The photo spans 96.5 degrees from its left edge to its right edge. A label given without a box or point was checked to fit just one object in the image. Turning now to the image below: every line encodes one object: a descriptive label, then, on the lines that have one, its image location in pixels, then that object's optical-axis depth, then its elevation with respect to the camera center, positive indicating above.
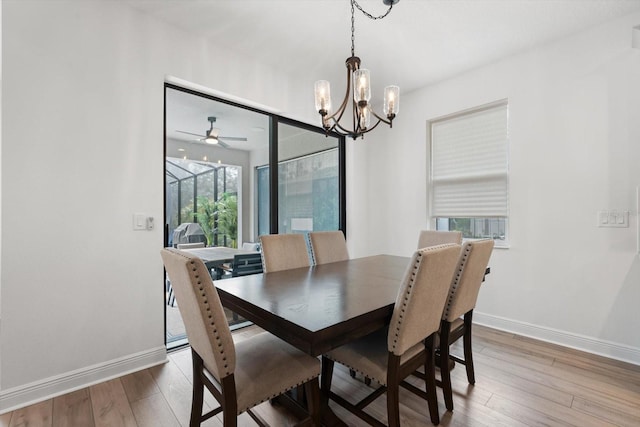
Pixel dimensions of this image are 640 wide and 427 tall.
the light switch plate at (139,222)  2.15 -0.07
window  2.96 +0.45
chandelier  1.75 +0.73
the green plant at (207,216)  2.85 -0.03
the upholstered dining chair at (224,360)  1.05 -0.68
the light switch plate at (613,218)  2.26 -0.05
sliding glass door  2.67 +0.43
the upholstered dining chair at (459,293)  1.64 -0.47
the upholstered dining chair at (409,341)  1.21 -0.59
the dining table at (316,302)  1.06 -0.42
